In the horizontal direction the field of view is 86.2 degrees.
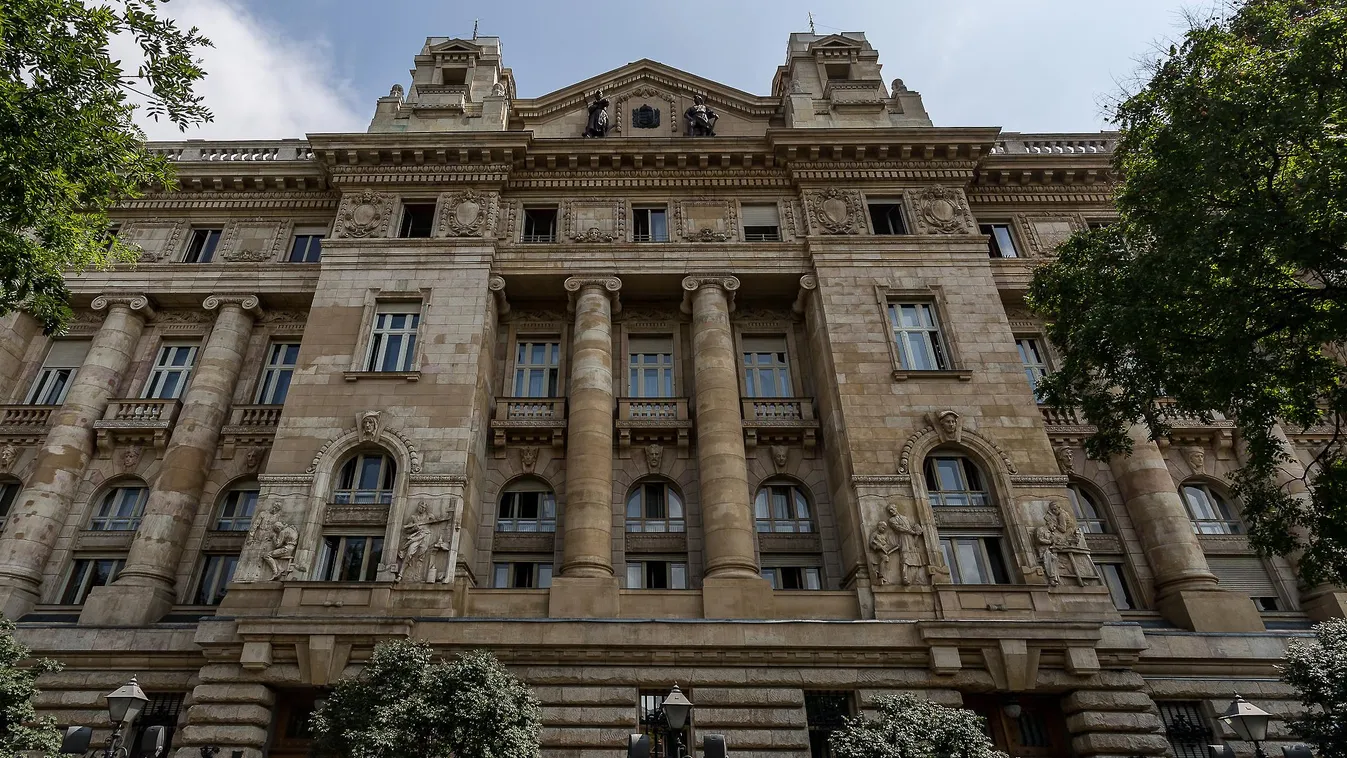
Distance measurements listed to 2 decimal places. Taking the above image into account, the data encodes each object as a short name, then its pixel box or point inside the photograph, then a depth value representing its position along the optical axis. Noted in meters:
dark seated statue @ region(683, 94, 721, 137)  29.00
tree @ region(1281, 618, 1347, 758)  15.20
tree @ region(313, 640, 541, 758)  13.80
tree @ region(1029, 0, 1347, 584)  13.62
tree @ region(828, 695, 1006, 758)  14.20
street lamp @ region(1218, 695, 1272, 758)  13.24
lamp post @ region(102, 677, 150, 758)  12.53
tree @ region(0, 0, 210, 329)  14.35
